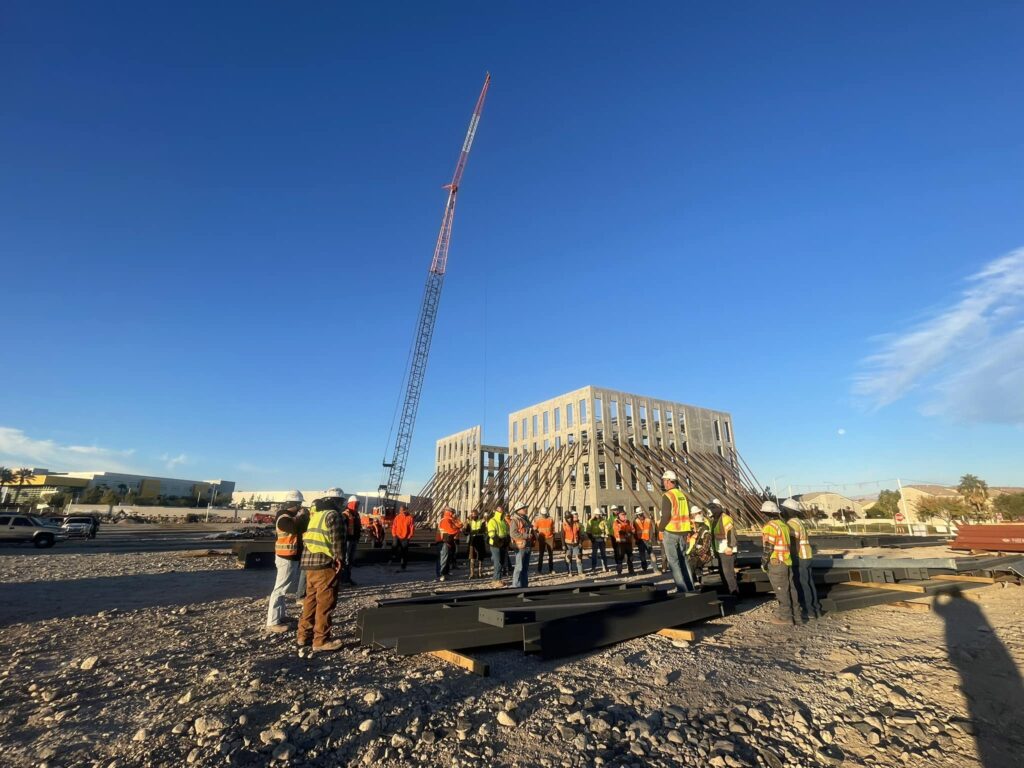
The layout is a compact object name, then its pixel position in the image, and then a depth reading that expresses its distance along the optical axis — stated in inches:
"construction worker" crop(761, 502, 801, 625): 257.6
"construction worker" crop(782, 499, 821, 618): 269.4
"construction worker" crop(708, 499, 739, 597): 316.2
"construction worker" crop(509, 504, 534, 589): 368.2
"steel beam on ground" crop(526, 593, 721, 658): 193.6
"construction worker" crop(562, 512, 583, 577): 509.4
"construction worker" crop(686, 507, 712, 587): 340.0
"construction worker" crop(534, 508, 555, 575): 553.9
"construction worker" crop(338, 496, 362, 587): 405.4
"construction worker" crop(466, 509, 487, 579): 499.2
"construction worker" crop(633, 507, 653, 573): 562.9
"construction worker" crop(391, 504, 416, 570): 524.1
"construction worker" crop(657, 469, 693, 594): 282.4
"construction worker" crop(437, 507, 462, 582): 454.9
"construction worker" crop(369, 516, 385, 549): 630.5
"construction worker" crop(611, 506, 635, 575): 512.4
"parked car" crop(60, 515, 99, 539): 1029.4
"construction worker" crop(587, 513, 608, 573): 550.3
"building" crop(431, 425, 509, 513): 1594.5
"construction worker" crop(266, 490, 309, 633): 239.8
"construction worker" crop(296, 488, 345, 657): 203.3
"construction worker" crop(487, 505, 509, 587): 420.5
